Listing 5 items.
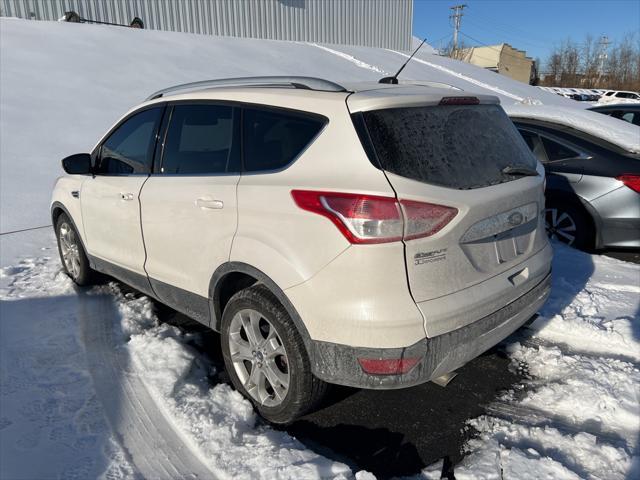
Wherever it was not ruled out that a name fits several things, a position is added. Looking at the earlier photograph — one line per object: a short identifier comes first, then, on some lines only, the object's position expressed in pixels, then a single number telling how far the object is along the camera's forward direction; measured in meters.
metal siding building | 17.36
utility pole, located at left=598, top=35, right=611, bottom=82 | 71.38
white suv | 2.17
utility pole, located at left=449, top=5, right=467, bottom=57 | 65.50
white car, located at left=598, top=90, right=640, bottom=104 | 37.82
